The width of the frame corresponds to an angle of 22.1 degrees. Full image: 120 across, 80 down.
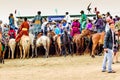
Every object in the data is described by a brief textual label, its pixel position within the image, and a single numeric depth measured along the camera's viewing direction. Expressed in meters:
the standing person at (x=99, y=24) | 13.87
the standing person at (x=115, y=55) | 11.84
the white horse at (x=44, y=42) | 14.23
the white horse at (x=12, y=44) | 14.34
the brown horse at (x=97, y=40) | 13.80
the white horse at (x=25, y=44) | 14.26
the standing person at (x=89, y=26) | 14.38
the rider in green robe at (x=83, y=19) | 15.09
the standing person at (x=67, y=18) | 16.08
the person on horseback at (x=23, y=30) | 14.31
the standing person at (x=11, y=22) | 15.31
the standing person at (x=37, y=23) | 14.53
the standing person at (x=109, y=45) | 9.92
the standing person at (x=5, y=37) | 13.79
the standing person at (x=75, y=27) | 14.71
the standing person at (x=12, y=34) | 14.53
